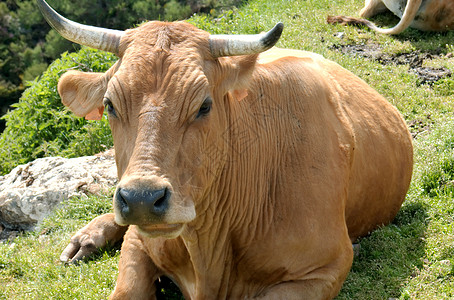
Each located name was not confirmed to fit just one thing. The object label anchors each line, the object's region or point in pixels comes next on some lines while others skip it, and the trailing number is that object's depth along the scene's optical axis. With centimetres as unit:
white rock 762
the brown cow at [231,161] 418
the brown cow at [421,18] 1094
